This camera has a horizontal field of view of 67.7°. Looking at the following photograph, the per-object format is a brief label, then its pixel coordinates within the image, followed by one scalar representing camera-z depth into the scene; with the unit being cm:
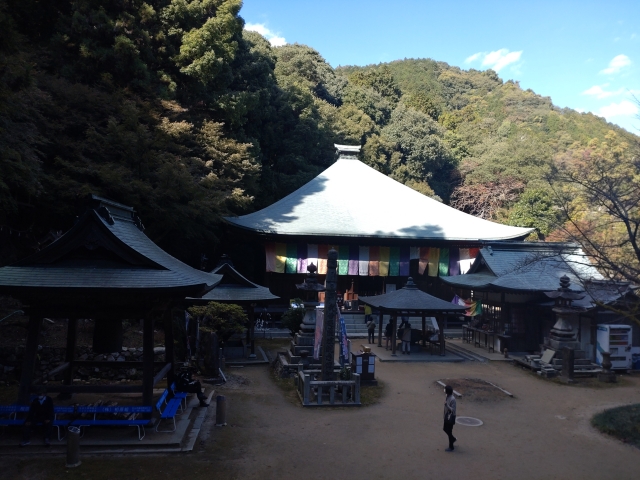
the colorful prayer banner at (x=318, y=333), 1323
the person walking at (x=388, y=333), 1969
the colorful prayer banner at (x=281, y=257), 2704
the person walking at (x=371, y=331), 2109
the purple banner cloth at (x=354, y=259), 2781
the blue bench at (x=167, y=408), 907
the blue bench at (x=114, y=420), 852
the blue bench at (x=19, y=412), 831
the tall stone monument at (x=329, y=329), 1191
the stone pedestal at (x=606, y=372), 1462
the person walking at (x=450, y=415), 870
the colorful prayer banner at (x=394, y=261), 2830
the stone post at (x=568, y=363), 1465
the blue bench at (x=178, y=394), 1000
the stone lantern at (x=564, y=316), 1585
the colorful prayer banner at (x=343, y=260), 2772
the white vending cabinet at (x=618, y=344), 1574
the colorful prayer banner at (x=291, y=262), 2709
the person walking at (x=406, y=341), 1828
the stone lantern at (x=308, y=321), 1539
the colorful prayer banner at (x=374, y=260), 2808
